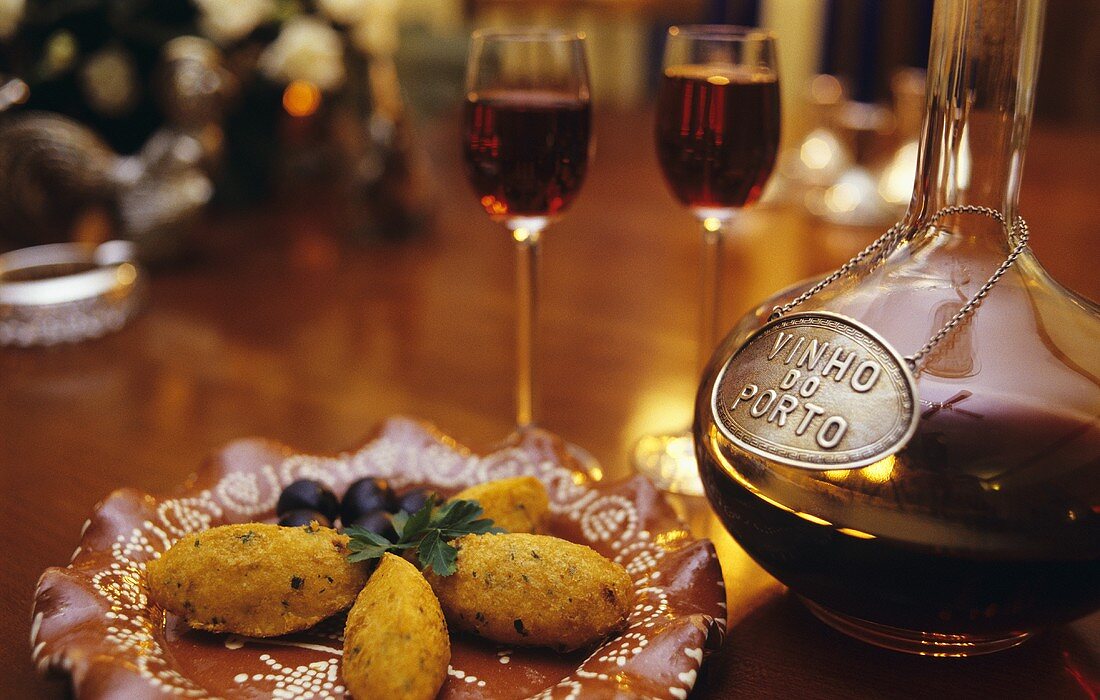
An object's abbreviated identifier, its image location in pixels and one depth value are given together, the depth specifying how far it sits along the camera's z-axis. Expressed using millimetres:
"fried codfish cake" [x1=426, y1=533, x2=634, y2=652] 635
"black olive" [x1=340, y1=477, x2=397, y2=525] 788
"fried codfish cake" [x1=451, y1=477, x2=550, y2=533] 760
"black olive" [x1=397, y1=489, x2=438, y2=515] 787
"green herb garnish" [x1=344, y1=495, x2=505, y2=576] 670
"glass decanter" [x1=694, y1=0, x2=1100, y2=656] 573
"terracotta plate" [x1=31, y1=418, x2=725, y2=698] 585
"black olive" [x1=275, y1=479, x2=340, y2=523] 794
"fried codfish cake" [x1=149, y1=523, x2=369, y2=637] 642
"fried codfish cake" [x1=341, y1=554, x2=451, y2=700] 570
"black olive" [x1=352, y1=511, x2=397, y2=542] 734
